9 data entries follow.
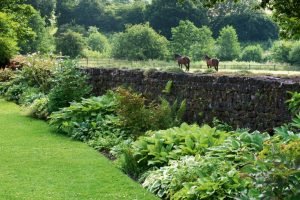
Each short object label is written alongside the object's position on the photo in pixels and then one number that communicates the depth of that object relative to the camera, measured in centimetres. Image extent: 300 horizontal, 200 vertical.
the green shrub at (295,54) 5395
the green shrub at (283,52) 5976
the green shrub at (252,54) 6769
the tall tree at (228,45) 6538
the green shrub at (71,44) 5888
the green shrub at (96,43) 7356
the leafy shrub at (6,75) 2083
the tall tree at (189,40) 6062
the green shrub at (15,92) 1808
